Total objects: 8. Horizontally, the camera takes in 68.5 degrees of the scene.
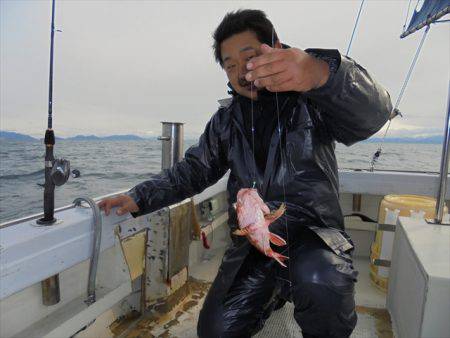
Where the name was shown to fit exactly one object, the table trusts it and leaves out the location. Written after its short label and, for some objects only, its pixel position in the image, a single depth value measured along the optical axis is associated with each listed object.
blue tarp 2.96
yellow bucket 2.34
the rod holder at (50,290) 1.56
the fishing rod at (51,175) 1.44
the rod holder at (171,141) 2.43
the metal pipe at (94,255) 1.56
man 1.36
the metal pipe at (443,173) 1.60
